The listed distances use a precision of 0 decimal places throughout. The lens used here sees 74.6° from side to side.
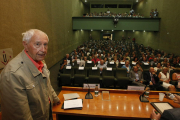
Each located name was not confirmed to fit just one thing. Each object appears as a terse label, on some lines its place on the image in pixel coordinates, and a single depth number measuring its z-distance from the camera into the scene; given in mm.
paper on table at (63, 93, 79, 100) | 2414
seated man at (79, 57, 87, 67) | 6639
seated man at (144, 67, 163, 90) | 4773
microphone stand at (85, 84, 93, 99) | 2510
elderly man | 1274
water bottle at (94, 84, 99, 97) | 2594
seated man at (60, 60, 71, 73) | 6112
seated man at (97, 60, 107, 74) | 6200
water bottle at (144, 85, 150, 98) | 2570
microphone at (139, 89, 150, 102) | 2432
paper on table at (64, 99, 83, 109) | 2155
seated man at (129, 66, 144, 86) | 4927
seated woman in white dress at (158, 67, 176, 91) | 4780
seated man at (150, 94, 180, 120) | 1142
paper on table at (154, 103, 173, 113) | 2127
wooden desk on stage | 2014
